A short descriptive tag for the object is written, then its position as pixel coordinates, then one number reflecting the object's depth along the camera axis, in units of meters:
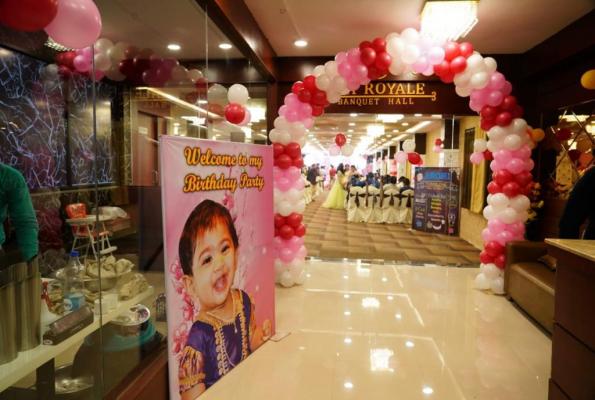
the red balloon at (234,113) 4.09
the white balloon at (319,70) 4.25
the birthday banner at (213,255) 2.16
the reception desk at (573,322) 1.75
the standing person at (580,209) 2.36
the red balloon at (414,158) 8.18
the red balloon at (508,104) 4.27
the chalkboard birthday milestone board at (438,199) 7.07
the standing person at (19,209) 1.71
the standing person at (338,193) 12.09
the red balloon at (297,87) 4.31
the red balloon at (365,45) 3.96
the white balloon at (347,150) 8.05
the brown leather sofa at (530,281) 3.38
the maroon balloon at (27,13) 1.23
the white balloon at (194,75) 4.30
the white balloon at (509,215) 4.34
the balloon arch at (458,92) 4.02
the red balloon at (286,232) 4.45
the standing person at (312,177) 14.73
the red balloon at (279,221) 4.48
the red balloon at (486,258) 4.47
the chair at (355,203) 9.23
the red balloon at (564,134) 4.66
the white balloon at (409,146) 8.33
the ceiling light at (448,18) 3.54
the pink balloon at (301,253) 4.58
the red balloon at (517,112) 4.32
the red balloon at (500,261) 4.37
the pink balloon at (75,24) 1.39
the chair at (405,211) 8.98
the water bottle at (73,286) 1.78
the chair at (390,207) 8.99
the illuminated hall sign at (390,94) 5.48
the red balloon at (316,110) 4.38
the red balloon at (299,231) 4.55
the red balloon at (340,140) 8.30
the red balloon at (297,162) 4.41
